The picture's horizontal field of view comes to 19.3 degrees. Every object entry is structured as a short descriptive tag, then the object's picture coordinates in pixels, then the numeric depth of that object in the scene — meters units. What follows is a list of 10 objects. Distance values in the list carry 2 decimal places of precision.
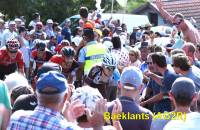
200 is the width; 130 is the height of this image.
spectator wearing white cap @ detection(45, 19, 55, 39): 21.95
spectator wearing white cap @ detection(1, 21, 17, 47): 17.38
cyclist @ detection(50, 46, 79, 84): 9.98
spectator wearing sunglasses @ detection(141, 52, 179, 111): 7.82
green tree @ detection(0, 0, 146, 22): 32.62
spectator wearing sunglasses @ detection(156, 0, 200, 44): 10.63
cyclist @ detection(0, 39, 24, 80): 10.66
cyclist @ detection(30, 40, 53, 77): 11.75
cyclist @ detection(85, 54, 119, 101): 7.58
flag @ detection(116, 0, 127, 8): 20.73
